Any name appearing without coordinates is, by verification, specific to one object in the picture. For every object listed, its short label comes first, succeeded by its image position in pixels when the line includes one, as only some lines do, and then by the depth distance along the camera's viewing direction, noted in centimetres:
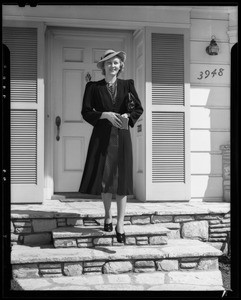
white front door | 613
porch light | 602
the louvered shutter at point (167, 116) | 579
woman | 403
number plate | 605
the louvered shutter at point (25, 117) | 547
